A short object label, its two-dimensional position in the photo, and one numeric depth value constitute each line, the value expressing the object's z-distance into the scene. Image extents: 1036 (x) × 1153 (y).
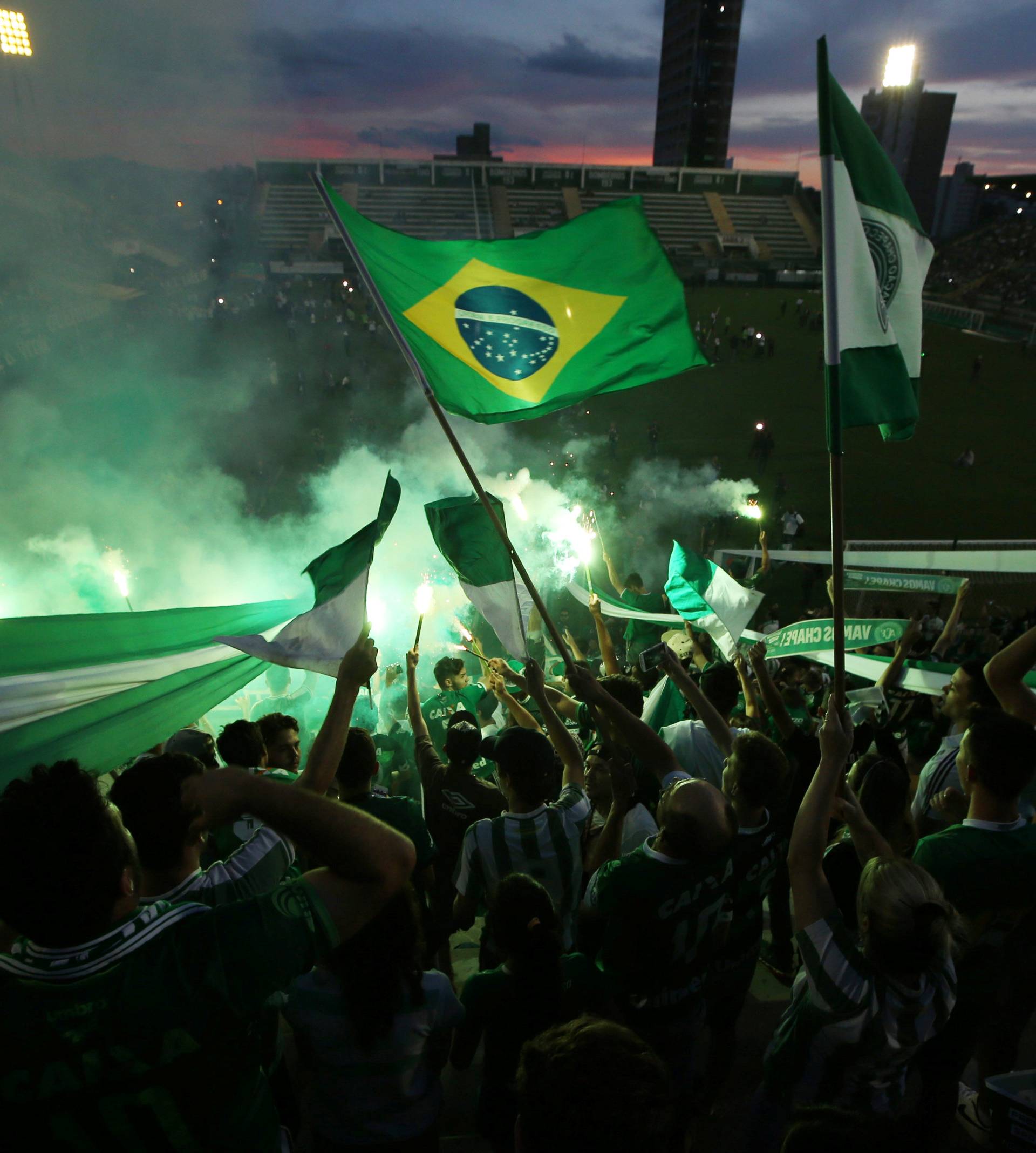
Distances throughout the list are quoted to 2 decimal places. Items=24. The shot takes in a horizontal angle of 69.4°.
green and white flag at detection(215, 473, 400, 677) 2.63
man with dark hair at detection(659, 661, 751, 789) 3.08
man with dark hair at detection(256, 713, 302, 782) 3.42
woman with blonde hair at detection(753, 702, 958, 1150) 1.74
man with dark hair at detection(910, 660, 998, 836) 3.11
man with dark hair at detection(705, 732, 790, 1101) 2.49
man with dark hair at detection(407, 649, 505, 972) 3.17
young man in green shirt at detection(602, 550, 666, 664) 6.98
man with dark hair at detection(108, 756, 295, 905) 1.82
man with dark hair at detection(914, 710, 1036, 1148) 2.22
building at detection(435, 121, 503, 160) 87.56
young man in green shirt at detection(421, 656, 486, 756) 4.86
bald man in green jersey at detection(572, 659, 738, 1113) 2.15
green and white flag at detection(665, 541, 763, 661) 4.62
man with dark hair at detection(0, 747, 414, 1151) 1.24
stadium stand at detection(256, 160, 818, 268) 47.28
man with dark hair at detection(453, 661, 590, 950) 2.50
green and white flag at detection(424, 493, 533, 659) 3.48
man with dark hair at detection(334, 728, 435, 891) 2.69
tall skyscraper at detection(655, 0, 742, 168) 97.75
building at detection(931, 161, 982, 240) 104.75
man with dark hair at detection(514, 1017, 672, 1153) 1.09
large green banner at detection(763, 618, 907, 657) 4.63
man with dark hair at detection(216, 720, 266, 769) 3.07
